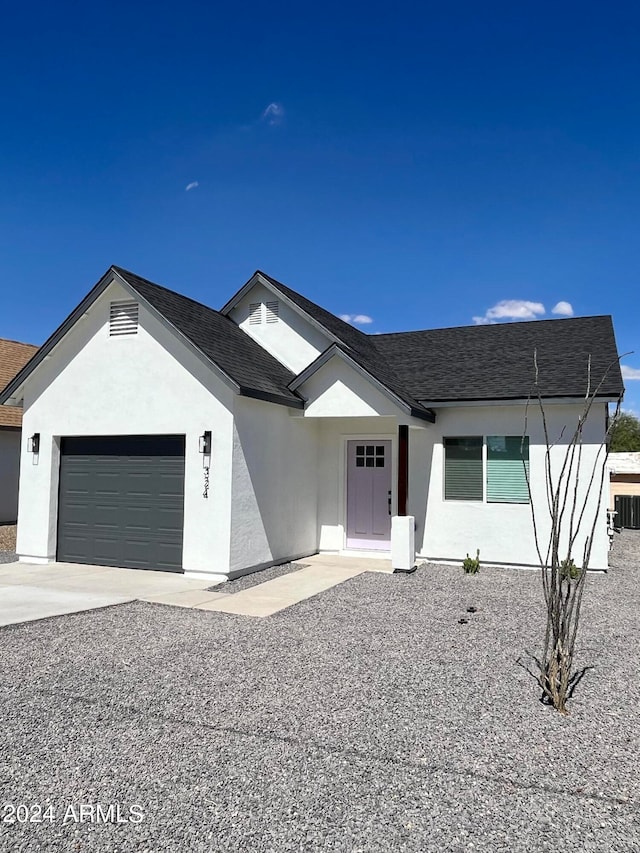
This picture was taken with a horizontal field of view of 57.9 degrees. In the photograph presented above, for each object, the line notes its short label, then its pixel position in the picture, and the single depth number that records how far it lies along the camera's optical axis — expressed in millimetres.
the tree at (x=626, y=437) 58938
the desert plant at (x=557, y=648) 4809
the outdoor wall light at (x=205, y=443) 10148
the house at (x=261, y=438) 10406
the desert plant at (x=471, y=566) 11297
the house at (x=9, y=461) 18094
